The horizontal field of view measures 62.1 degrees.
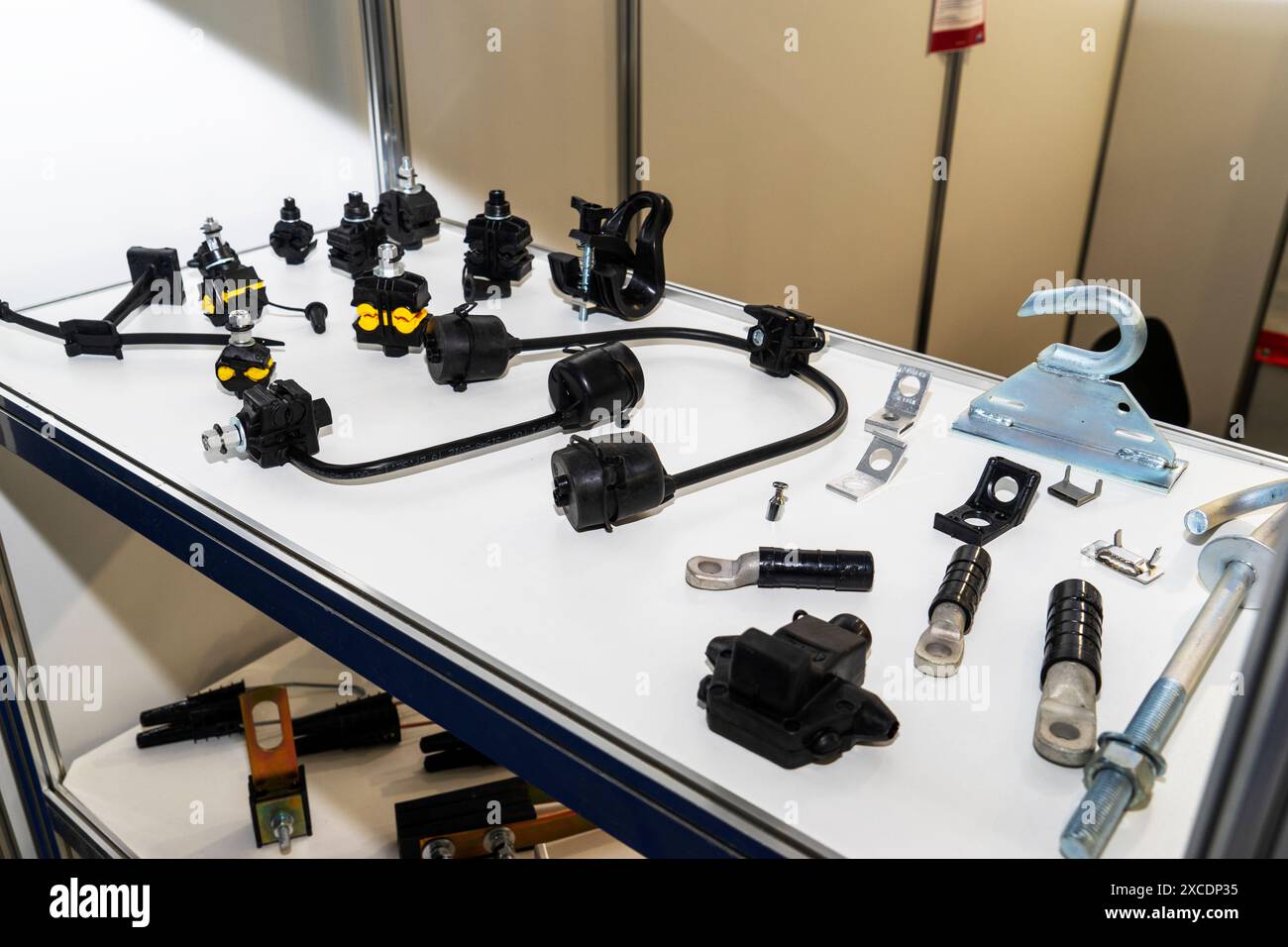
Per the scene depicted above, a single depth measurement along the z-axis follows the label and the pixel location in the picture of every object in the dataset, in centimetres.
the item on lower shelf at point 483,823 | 119
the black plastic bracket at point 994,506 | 78
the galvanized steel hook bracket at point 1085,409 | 83
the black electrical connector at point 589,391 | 90
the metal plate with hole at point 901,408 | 93
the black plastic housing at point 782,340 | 101
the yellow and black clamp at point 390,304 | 103
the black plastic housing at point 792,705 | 56
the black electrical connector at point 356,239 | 123
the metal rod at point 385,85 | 145
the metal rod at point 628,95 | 173
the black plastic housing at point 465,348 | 96
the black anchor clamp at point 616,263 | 112
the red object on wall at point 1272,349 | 283
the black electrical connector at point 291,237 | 126
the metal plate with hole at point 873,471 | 84
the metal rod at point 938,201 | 242
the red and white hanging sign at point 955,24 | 230
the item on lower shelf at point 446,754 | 132
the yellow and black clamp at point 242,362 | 93
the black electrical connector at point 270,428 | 83
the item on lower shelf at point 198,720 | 135
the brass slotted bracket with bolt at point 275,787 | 117
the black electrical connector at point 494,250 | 118
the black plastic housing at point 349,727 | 135
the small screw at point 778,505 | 80
